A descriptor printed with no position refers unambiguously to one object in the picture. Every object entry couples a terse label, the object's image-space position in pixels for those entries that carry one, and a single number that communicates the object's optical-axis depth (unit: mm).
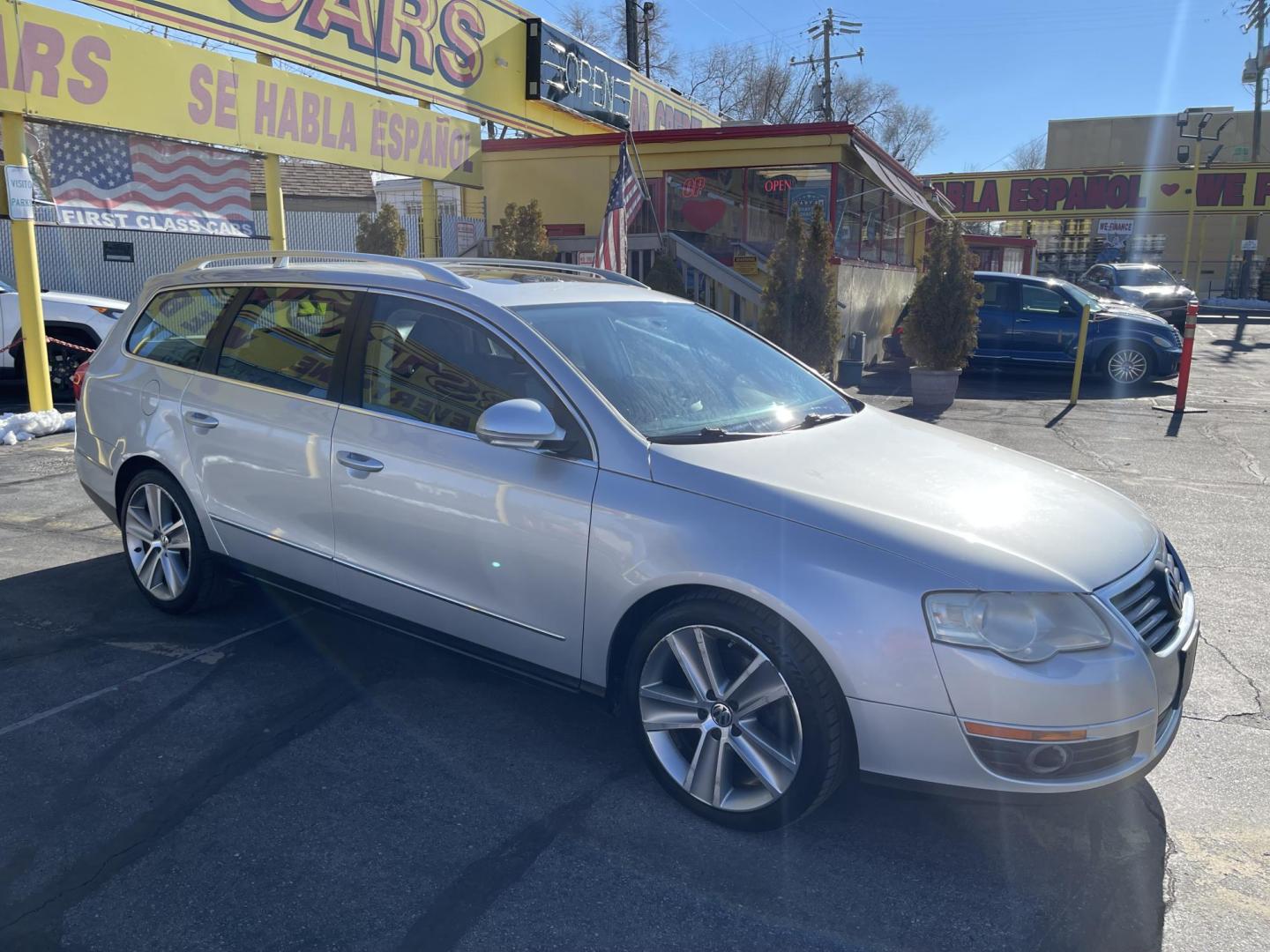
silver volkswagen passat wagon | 2693
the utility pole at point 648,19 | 37762
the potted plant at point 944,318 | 11438
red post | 10844
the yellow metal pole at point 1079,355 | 12031
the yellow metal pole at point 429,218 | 15117
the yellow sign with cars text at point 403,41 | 10797
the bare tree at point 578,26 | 47375
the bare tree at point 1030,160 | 77750
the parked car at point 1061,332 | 13703
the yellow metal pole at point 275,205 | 11656
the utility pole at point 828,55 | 51044
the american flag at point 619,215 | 11133
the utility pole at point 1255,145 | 35906
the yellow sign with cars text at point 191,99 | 8727
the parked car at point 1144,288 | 23812
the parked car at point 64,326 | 10570
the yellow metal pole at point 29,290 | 8781
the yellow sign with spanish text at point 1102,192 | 36969
